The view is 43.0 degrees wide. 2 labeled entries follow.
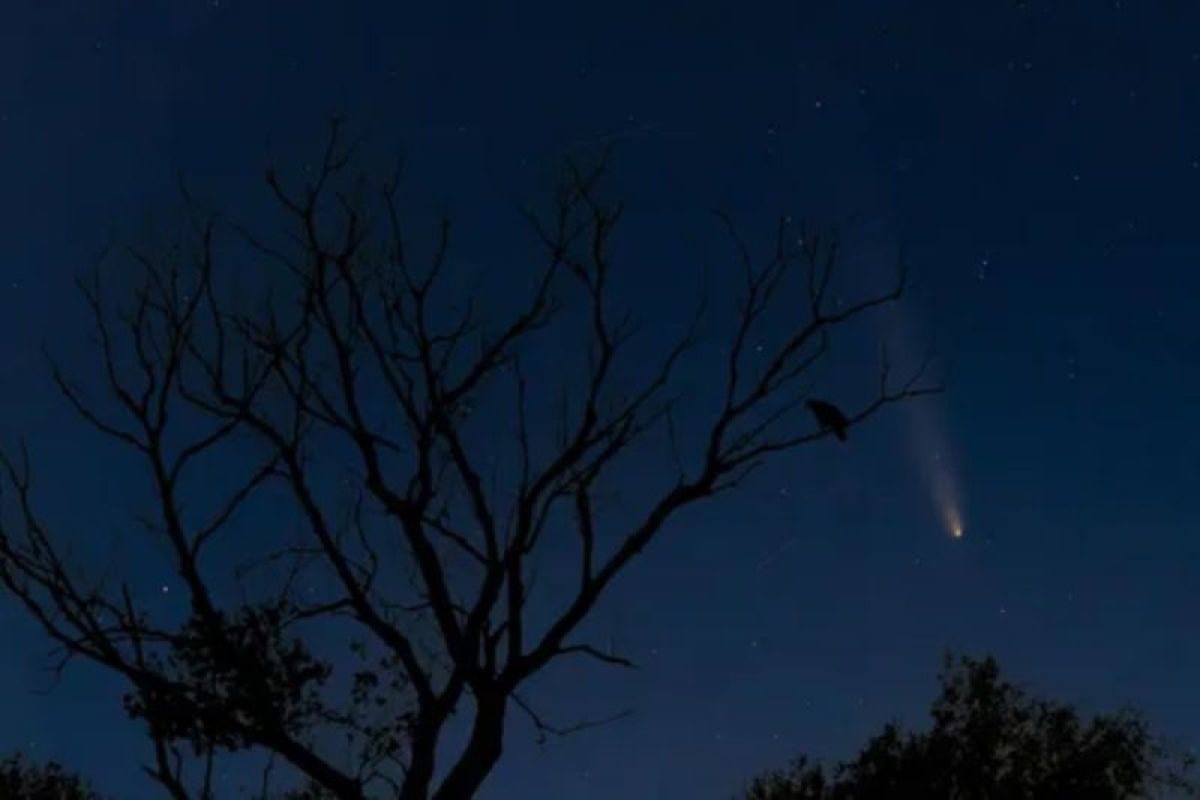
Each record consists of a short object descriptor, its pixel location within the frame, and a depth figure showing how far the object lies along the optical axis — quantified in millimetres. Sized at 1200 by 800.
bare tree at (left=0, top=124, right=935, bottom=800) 16688
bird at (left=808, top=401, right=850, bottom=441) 17281
